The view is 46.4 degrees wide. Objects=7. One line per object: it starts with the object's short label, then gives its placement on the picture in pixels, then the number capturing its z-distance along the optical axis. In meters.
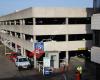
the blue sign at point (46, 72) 14.66
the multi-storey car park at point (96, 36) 12.61
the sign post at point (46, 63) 15.08
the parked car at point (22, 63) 16.89
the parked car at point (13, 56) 20.66
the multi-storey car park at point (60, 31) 16.75
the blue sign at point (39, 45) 16.61
